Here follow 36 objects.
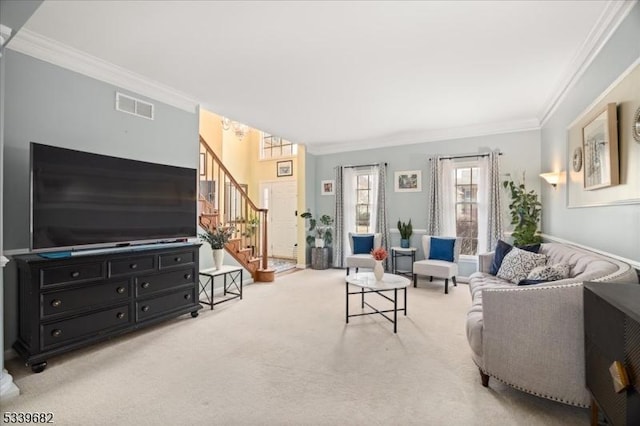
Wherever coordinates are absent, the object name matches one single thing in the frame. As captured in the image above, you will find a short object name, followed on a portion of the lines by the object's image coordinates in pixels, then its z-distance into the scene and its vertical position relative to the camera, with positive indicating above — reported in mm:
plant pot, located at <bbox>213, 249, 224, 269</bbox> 4129 -590
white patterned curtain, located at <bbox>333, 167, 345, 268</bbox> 6625 -143
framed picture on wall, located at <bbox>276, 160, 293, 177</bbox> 8021 +1225
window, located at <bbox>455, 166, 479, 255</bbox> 5445 +112
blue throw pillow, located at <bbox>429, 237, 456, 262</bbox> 5027 -597
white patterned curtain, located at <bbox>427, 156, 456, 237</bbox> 5559 +263
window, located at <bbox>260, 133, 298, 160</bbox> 8164 +1811
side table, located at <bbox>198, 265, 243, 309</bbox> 3919 -1019
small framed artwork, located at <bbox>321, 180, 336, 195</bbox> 6910 +613
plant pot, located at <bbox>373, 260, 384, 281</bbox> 3529 -674
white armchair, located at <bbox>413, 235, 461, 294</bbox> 4680 -814
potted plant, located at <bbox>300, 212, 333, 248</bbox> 6668 -390
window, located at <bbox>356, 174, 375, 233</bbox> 6531 +252
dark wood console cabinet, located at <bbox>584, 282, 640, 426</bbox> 1153 -587
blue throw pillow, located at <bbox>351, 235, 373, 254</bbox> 5879 -597
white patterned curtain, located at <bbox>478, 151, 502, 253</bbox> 5066 +169
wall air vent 3324 +1234
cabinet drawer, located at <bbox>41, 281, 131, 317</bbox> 2434 -721
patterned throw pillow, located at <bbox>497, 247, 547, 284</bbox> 3217 -560
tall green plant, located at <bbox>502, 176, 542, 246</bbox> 4398 -16
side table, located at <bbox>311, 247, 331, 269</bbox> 6539 -962
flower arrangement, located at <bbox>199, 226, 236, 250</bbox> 4156 -325
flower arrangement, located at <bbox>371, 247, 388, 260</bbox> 3570 -488
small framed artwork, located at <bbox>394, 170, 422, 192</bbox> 5898 +646
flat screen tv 2486 +139
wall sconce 3743 +449
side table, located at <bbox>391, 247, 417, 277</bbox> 5570 -797
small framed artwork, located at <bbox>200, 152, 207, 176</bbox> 6764 +1113
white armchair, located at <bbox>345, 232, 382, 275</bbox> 5641 -633
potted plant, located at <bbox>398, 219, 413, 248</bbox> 5754 -396
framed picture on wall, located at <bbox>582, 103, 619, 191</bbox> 2174 +504
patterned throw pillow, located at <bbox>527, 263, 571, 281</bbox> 2558 -518
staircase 4809 -234
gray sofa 1790 -780
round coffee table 3252 -788
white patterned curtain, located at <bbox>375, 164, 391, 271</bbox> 6109 +89
